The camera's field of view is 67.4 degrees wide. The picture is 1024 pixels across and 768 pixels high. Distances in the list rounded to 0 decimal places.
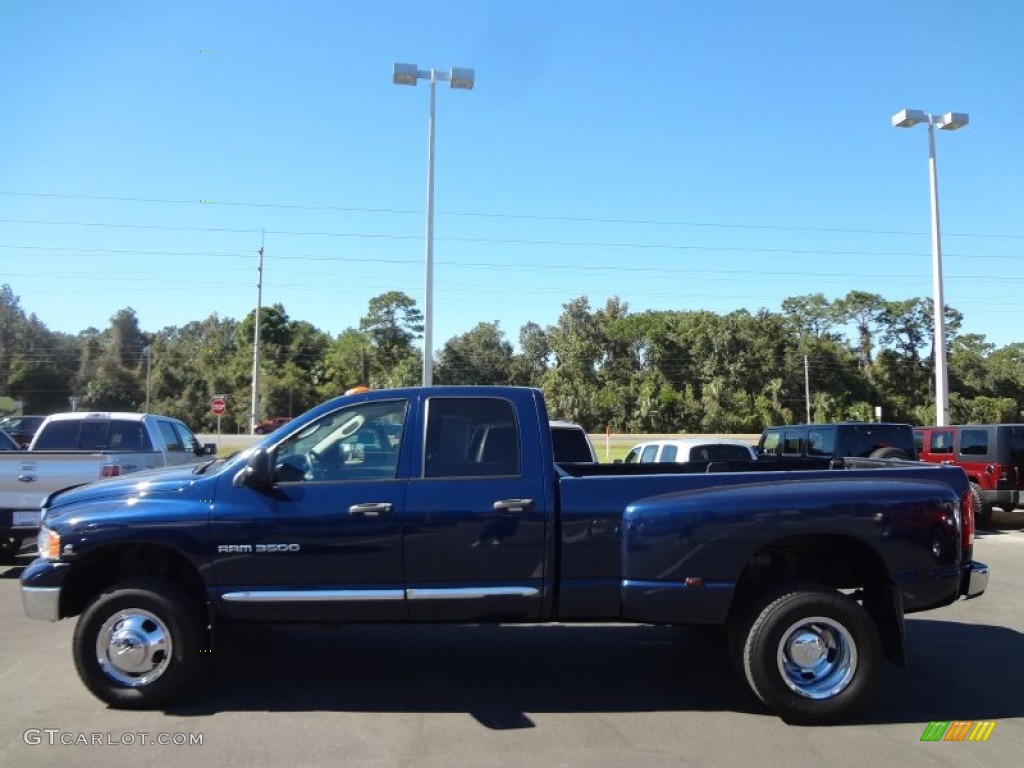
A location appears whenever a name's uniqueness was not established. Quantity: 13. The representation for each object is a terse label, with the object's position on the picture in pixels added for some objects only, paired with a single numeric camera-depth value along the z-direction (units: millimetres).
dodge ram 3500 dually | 4816
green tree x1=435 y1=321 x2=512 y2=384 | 72875
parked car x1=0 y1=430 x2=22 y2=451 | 12842
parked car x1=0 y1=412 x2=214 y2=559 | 9328
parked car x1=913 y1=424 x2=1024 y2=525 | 14383
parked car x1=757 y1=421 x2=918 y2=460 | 13852
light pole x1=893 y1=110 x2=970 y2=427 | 21422
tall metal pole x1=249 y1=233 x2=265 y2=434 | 42062
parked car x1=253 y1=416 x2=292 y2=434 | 53578
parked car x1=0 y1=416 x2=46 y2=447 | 24672
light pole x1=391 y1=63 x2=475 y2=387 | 18672
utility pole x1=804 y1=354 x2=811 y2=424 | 66250
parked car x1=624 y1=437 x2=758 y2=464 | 11148
